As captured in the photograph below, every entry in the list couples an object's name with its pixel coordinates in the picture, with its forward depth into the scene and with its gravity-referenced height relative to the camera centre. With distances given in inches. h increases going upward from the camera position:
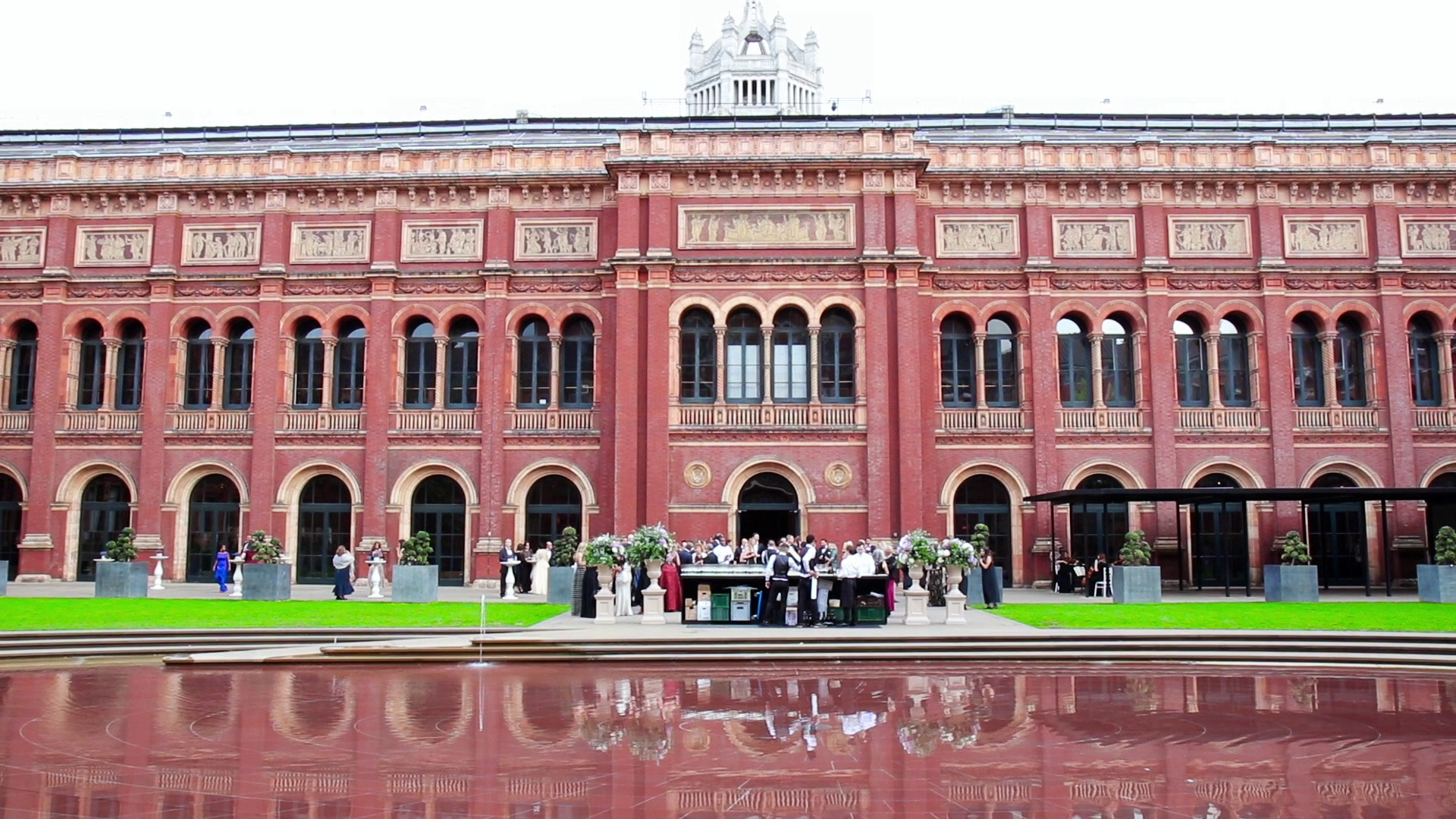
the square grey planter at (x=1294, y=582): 1049.5 -56.2
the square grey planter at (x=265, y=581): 1084.5 -53.1
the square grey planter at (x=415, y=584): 1048.2 -54.9
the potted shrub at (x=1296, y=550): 1076.5 -27.0
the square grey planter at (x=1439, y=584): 1033.1 -57.8
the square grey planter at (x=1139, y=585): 1047.6 -57.8
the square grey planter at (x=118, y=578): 1075.3 -49.4
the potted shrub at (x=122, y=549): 1109.1 -23.1
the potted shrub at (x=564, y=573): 1051.9 -45.4
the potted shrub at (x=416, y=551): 1067.3 -24.7
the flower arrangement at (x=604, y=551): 901.8 -21.9
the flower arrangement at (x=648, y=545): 896.3 -17.1
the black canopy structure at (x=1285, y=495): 1130.7 +25.9
